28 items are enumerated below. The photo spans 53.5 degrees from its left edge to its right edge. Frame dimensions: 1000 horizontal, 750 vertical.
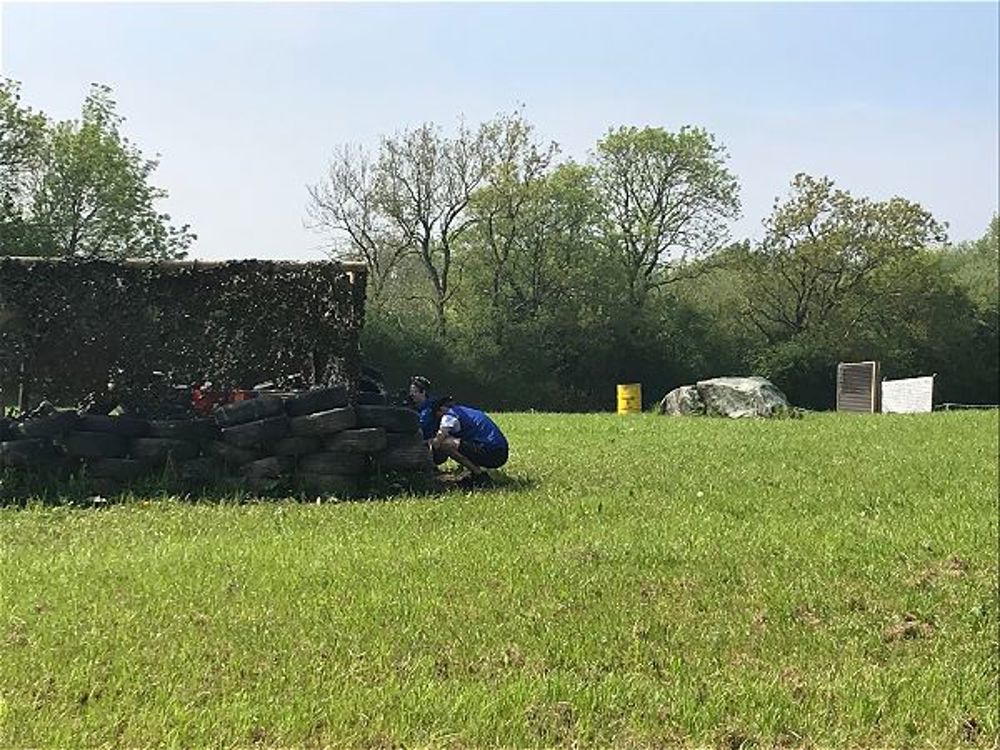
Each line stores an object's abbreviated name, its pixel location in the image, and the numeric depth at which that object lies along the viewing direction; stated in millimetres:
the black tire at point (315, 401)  10234
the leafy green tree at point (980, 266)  34253
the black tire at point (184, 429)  9883
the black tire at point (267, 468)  9914
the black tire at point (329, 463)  10023
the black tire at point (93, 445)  9508
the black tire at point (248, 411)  10109
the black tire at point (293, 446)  10070
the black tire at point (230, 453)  9969
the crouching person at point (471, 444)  10680
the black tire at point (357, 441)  10078
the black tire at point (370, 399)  10773
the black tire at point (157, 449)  9727
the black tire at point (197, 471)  9773
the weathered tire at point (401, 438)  10383
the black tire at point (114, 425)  9703
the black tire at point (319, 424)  10062
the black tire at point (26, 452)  9289
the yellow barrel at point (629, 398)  20406
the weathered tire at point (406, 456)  10297
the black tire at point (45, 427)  9500
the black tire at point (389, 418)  10375
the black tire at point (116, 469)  9492
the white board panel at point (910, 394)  28516
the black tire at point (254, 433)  9953
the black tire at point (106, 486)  9398
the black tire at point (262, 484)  9859
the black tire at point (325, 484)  9922
